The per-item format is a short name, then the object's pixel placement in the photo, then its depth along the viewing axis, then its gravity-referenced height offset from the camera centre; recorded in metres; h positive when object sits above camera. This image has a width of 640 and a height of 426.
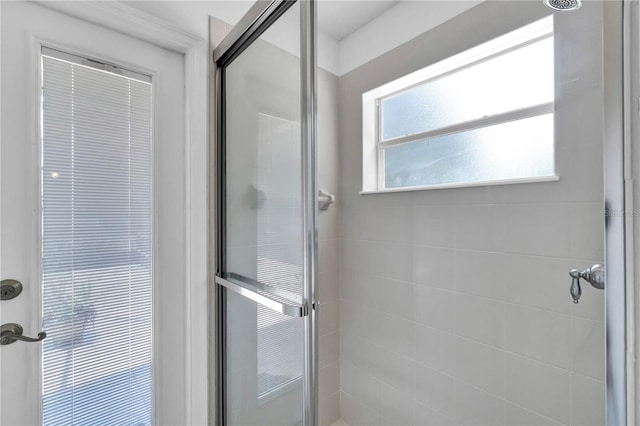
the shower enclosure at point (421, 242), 0.86 -0.12
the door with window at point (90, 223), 0.89 -0.03
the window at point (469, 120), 1.13 +0.42
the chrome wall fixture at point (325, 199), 1.66 +0.07
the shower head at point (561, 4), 0.99 +0.69
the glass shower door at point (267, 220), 0.82 -0.02
